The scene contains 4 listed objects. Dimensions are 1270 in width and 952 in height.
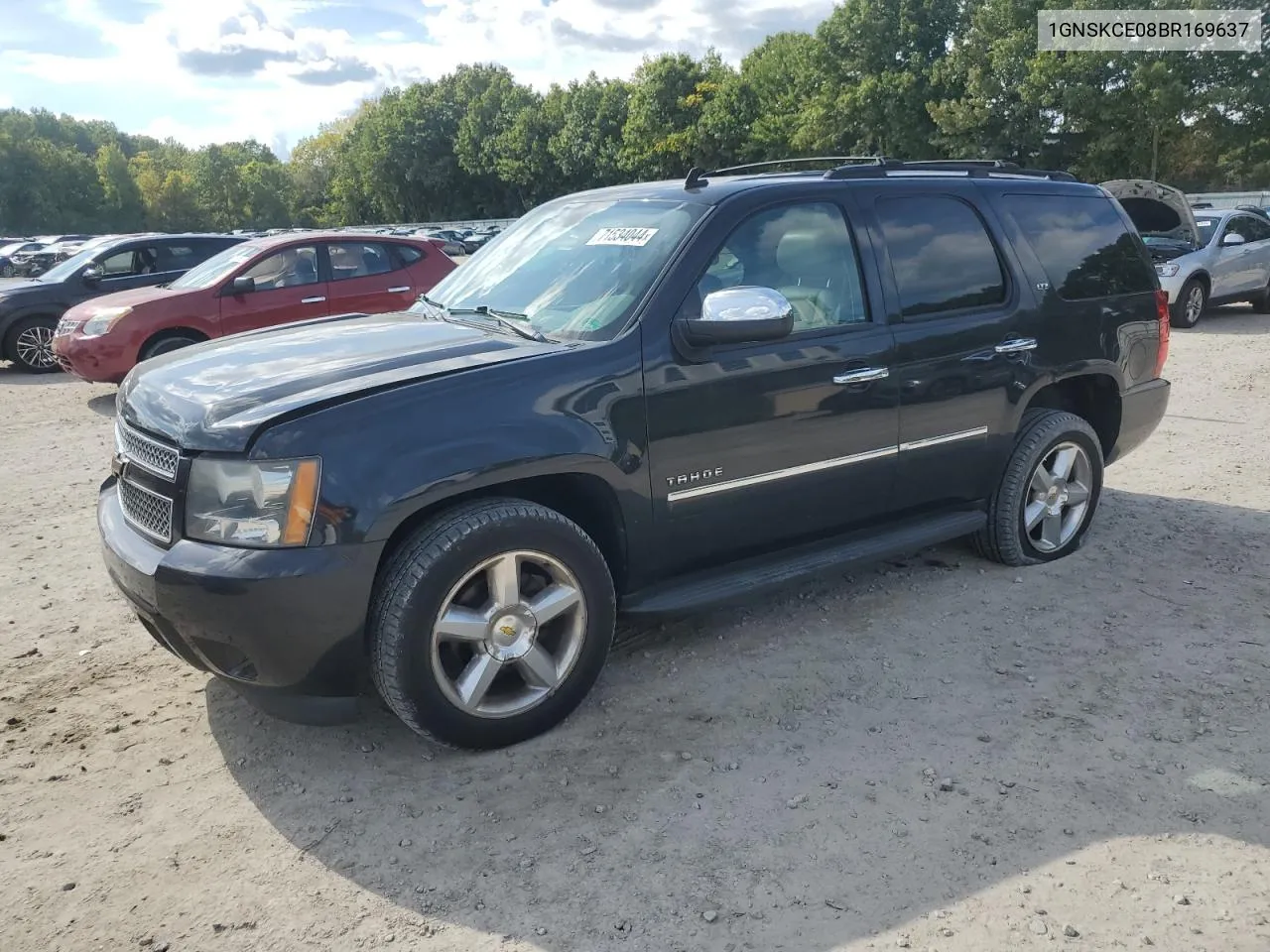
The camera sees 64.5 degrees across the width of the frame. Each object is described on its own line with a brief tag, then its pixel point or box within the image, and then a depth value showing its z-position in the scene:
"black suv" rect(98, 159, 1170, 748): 3.04
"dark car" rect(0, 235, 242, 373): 12.18
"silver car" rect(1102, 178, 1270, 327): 13.54
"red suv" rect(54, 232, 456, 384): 9.84
